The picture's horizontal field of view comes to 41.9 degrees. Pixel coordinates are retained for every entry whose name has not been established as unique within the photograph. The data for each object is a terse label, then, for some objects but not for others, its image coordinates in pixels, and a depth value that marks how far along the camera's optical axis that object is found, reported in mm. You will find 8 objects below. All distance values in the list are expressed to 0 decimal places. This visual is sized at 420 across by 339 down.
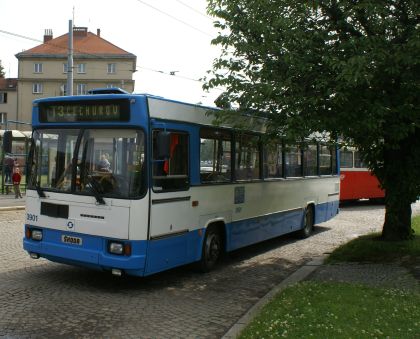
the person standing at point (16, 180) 20094
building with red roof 77000
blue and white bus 7277
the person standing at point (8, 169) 22445
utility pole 21703
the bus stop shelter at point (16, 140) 21844
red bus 22719
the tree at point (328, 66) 7984
